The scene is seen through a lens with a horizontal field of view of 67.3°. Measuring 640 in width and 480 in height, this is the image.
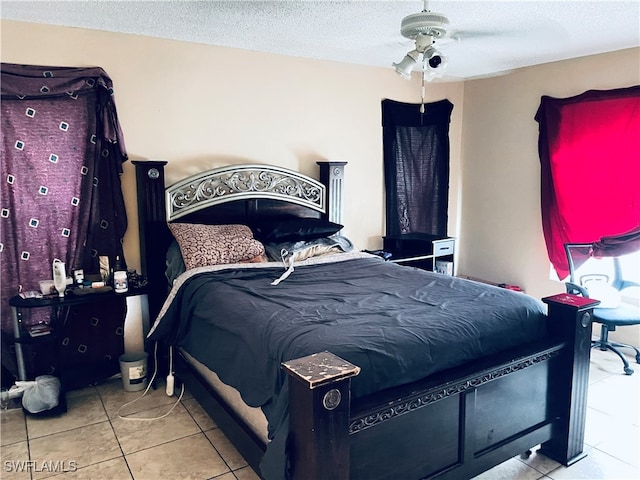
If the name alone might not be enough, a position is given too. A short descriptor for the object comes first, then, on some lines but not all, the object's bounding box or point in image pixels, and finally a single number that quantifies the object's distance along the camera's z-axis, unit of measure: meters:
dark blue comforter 1.94
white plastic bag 2.87
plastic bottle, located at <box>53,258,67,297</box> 2.99
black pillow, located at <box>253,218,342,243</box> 3.71
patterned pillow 3.23
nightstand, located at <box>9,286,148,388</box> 2.88
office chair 3.47
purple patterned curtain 3.03
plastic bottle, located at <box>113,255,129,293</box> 3.17
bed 1.77
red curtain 3.91
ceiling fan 2.45
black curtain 4.79
